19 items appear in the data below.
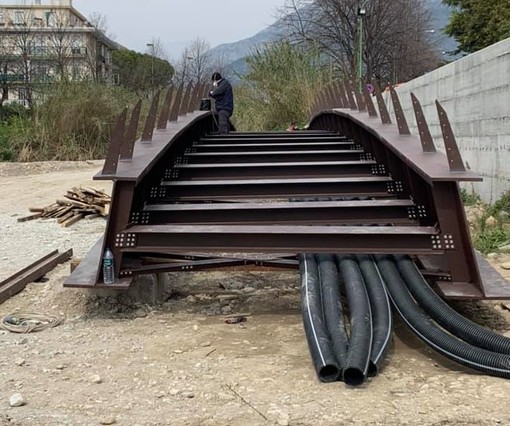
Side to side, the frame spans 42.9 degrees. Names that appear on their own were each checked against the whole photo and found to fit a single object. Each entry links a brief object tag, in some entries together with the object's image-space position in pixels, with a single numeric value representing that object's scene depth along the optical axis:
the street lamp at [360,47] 26.93
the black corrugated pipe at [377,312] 3.35
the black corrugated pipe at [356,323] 3.16
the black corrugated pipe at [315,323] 3.23
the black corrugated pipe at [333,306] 3.43
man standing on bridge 11.28
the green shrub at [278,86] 20.45
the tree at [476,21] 30.92
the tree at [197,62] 55.97
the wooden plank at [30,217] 9.68
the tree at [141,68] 49.38
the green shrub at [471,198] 8.23
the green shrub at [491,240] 6.17
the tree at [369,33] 37.75
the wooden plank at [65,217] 9.25
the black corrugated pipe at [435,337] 3.30
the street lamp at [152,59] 49.36
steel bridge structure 4.33
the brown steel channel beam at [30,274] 5.09
